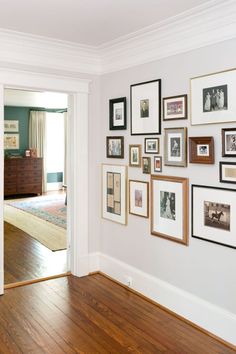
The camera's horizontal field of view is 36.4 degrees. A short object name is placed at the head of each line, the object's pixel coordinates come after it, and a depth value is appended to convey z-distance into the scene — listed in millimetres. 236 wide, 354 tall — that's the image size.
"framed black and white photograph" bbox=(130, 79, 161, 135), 3318
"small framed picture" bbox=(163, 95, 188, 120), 3027
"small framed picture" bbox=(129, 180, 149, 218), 3508
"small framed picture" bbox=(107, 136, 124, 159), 3797
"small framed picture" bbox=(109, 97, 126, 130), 3744
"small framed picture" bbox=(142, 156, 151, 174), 3448
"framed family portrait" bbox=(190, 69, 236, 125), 2629
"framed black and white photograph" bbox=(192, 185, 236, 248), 2660
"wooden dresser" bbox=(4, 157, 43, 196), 9633
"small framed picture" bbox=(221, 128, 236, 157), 2619
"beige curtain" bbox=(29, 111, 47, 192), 10508
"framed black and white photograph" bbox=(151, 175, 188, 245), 3064
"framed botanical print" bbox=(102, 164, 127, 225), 3816
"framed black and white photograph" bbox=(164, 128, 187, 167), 3039
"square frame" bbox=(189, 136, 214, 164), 2775
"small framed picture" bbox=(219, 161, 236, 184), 2635
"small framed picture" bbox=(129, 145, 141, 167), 3580
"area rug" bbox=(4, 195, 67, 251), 5648
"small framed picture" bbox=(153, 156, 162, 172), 3316
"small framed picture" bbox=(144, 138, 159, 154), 3348
